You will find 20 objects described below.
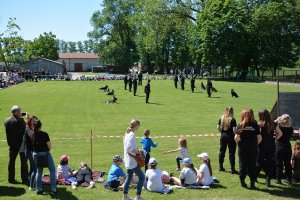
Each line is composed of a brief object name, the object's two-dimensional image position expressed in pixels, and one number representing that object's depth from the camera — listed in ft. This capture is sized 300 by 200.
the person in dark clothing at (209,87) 120.28
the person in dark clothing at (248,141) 31.42
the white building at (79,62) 475.72
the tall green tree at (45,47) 378.44
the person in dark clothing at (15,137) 33.68
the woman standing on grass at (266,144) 33.06
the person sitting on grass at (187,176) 33.27
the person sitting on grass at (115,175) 32.81
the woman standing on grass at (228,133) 36.83
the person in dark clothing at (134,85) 124.37
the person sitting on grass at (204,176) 33.42
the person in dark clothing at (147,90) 105.81
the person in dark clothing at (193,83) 135.62
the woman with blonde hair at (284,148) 33.40
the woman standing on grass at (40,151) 30.22
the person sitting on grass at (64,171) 35.06
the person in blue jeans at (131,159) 28.76
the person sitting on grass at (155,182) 32.19
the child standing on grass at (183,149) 37.70
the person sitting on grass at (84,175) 34.44
